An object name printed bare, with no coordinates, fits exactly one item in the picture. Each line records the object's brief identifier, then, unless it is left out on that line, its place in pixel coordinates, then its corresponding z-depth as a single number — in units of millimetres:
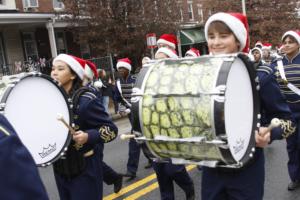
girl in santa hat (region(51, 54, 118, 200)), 3498
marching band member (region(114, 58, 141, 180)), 6449
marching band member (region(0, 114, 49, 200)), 1398
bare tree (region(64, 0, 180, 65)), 17266
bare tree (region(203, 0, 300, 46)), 27078
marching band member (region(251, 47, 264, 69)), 8819
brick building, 17078
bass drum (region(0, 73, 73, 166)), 3135
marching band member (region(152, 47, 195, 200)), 4680
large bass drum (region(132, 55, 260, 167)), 2398
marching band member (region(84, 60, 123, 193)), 5646
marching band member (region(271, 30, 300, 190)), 5312
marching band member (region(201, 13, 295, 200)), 2887
